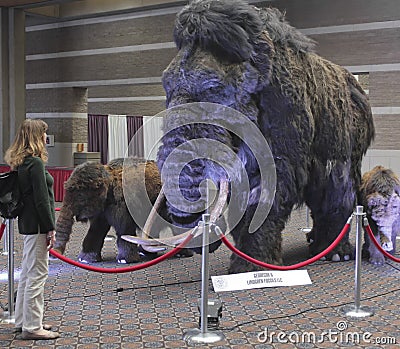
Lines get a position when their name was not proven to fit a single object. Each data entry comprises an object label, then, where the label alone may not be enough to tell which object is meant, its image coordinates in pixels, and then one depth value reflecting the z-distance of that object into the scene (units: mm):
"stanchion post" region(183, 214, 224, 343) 4188
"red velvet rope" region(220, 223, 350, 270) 4738
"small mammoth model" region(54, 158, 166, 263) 6504
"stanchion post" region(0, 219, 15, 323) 4457
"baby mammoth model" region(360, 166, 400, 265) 6629
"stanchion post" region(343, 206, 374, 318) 4883
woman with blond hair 4039
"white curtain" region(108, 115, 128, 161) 15523
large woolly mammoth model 5336
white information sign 4955
